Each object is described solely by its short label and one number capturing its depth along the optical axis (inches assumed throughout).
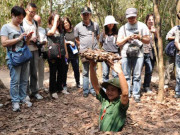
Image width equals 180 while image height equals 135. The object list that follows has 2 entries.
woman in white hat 211.9
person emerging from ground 117.6
